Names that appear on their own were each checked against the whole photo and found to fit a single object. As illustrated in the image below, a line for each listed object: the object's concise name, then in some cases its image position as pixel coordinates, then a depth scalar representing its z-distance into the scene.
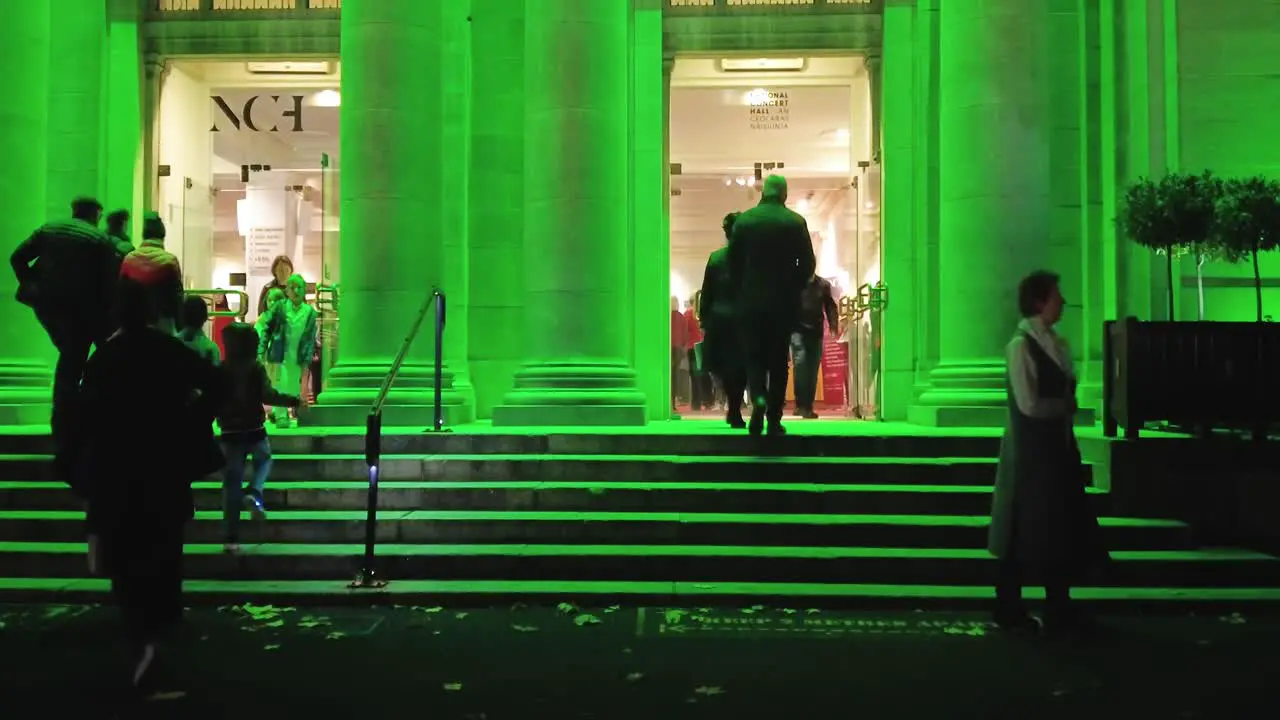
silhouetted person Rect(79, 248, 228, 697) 5.04
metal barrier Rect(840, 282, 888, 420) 13.82
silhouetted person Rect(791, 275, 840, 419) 13.36
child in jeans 8.06
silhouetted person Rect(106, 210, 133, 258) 9.23
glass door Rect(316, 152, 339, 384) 14.45
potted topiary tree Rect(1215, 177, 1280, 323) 9.62
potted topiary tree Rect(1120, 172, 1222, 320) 9.84
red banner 16.12
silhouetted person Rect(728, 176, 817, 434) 9.71
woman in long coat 6.29
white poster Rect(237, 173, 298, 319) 16.02
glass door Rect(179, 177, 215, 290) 15.17
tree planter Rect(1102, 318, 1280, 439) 8.62
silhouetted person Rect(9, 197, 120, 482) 8.80
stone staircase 7.44
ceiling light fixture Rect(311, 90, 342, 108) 15.41
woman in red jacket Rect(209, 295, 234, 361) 15.23
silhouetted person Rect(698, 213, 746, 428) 10.77
